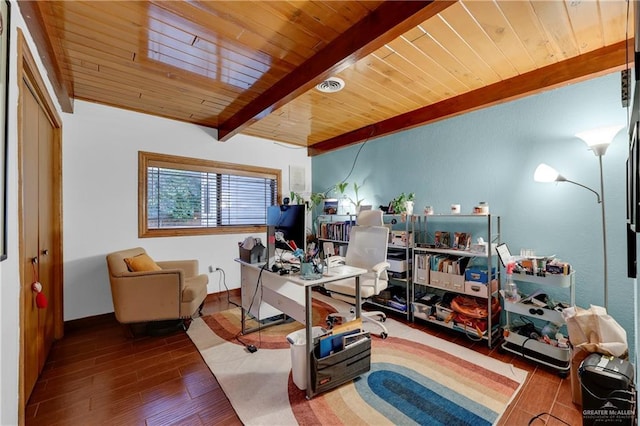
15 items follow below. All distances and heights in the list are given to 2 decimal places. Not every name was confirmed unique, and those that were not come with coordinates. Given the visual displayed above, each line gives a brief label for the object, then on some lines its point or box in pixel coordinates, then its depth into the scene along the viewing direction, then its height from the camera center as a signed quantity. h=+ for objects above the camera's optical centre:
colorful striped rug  1.60 -1.18
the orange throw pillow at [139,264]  2.60 -0.48
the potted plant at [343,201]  4.18 +0.18
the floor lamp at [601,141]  1.84 +0.48
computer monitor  2.21 -0.14
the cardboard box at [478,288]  2.47 -0.70
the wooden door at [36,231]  1.70 -0.12
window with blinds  3.29 +0.25
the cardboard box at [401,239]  3.06 -0.30
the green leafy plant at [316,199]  4.46 +0.23
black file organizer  1.71 -1.01
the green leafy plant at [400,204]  3.15 +0.10
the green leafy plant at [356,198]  4.05 +0.22
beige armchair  2.44 -0.71
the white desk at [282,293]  1.81 -0.68
